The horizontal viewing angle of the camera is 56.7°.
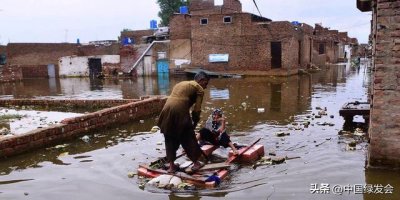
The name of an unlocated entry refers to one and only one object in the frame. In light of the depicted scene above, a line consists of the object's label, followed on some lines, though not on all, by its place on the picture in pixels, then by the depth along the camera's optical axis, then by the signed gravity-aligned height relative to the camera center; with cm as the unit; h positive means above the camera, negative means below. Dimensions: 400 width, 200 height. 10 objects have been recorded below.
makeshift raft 560 -167
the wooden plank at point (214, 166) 600 -163
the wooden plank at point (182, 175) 558 -167
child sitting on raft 701 -125
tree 5609 +910
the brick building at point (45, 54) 3941 +173
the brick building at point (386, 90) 572 -44
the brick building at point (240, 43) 2884 +189
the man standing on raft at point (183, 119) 583 -83
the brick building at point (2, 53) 4019 +192
